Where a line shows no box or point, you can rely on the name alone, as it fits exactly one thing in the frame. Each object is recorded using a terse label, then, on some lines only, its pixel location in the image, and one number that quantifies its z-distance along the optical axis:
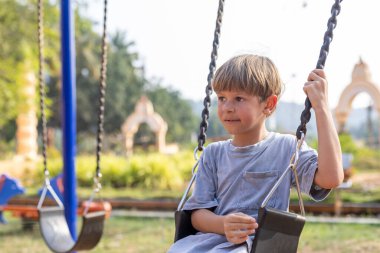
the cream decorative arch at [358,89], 11.51
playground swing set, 1.59
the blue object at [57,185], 6.49
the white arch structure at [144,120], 21.48
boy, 1.61
